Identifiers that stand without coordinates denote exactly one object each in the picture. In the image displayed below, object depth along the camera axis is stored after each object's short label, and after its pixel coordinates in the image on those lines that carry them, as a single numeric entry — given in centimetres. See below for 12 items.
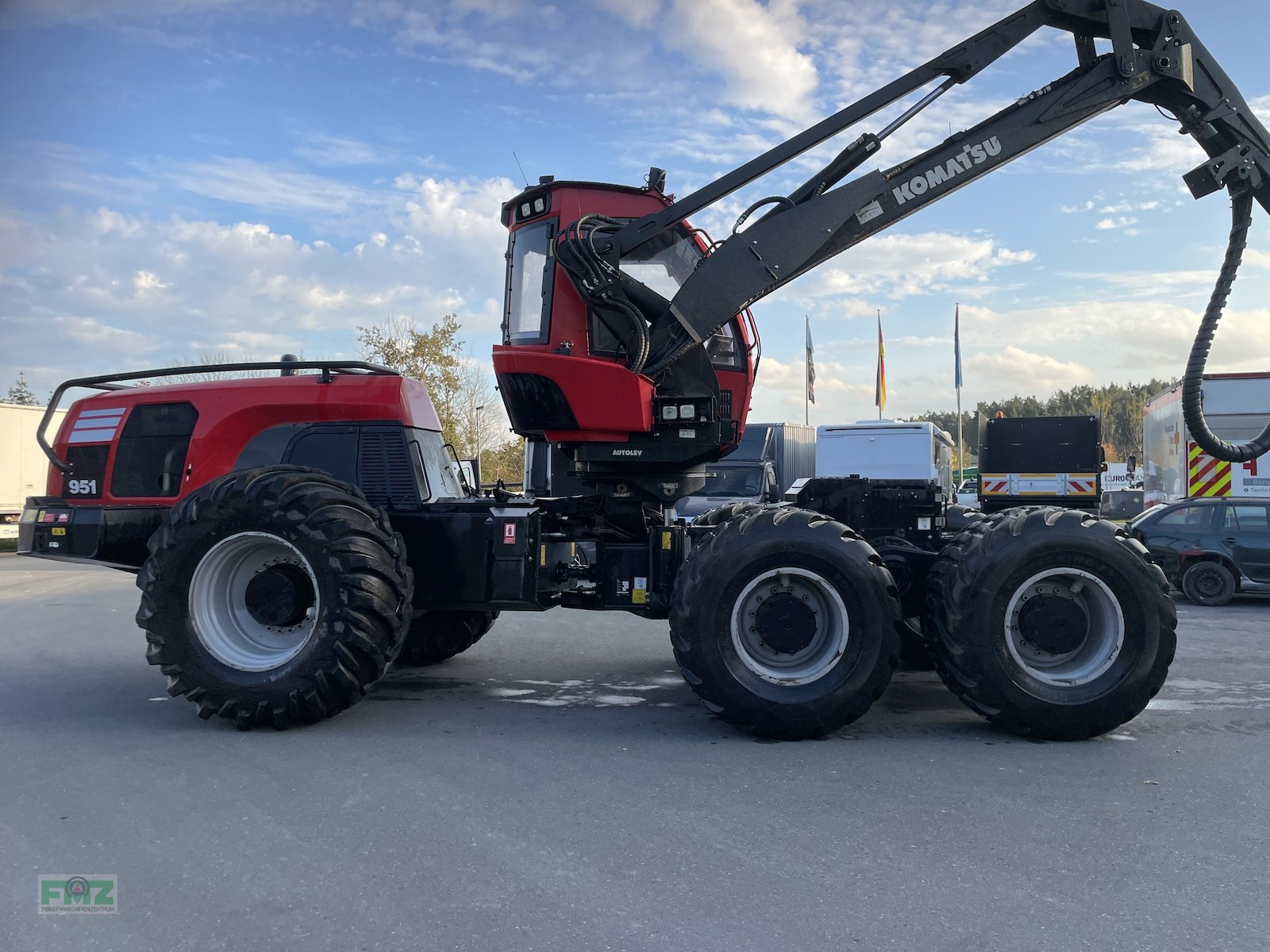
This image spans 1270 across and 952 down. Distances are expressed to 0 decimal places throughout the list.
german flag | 4281
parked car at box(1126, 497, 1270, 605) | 1415
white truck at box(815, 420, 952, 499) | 2064
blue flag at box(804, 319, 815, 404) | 4281
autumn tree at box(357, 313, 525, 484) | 2930
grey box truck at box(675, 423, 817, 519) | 1811
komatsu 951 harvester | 627
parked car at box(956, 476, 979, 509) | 3980
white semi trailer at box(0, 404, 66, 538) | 3070
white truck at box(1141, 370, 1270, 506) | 1616
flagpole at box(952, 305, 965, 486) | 4372
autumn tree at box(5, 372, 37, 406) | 6959
